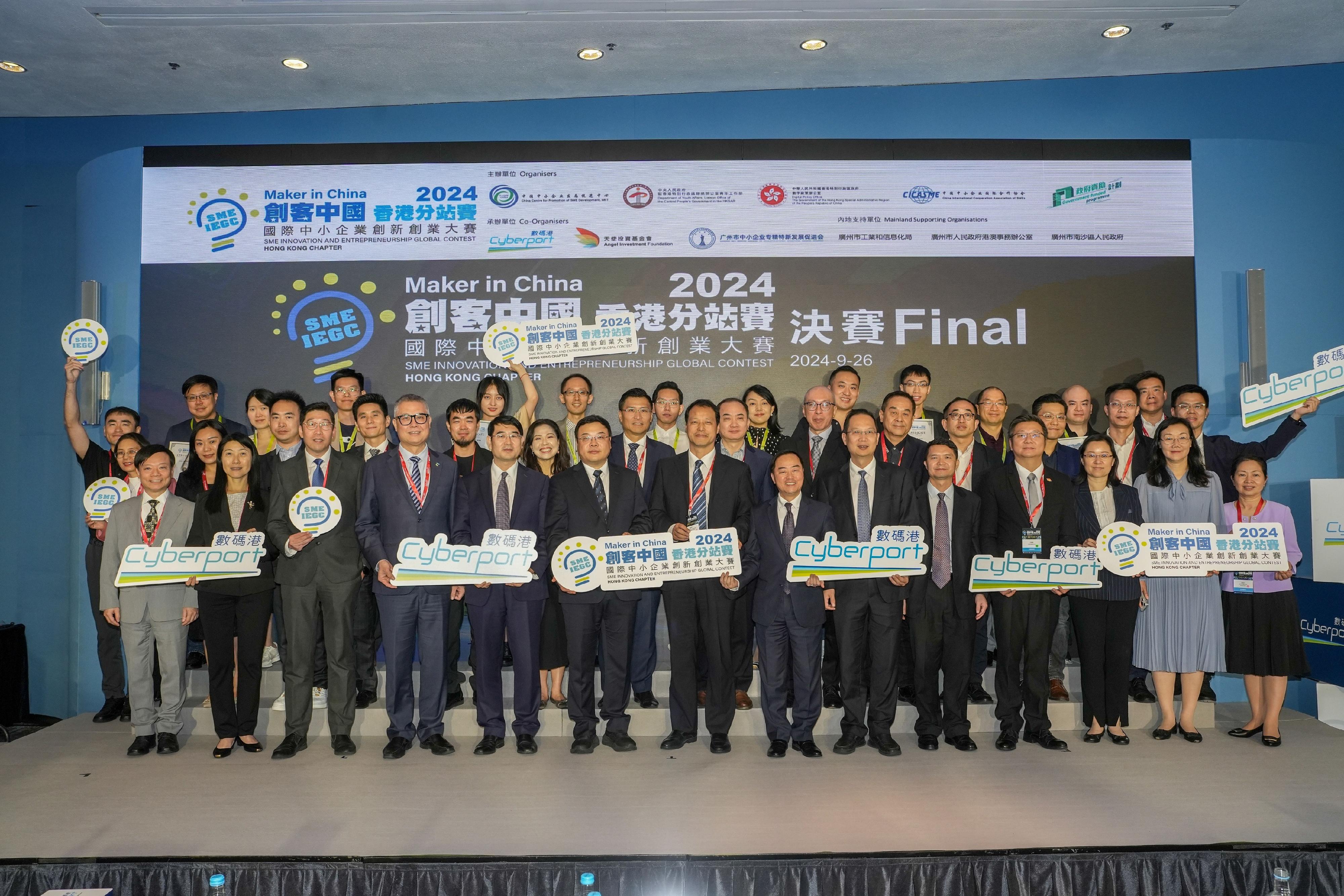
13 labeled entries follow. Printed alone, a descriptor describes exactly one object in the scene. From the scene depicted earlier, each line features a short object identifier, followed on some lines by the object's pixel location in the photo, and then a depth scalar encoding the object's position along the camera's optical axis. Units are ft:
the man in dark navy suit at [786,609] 13.75
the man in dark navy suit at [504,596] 13.88
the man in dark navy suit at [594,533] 13.92
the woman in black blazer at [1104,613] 14.10
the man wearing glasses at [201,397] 16.84
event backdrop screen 19.08
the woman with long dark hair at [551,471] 14.76
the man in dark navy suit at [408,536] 13.83
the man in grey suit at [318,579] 13.85
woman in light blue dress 14.43
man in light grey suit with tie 14.25
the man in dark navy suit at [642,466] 14.74
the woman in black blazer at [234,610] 13.98
